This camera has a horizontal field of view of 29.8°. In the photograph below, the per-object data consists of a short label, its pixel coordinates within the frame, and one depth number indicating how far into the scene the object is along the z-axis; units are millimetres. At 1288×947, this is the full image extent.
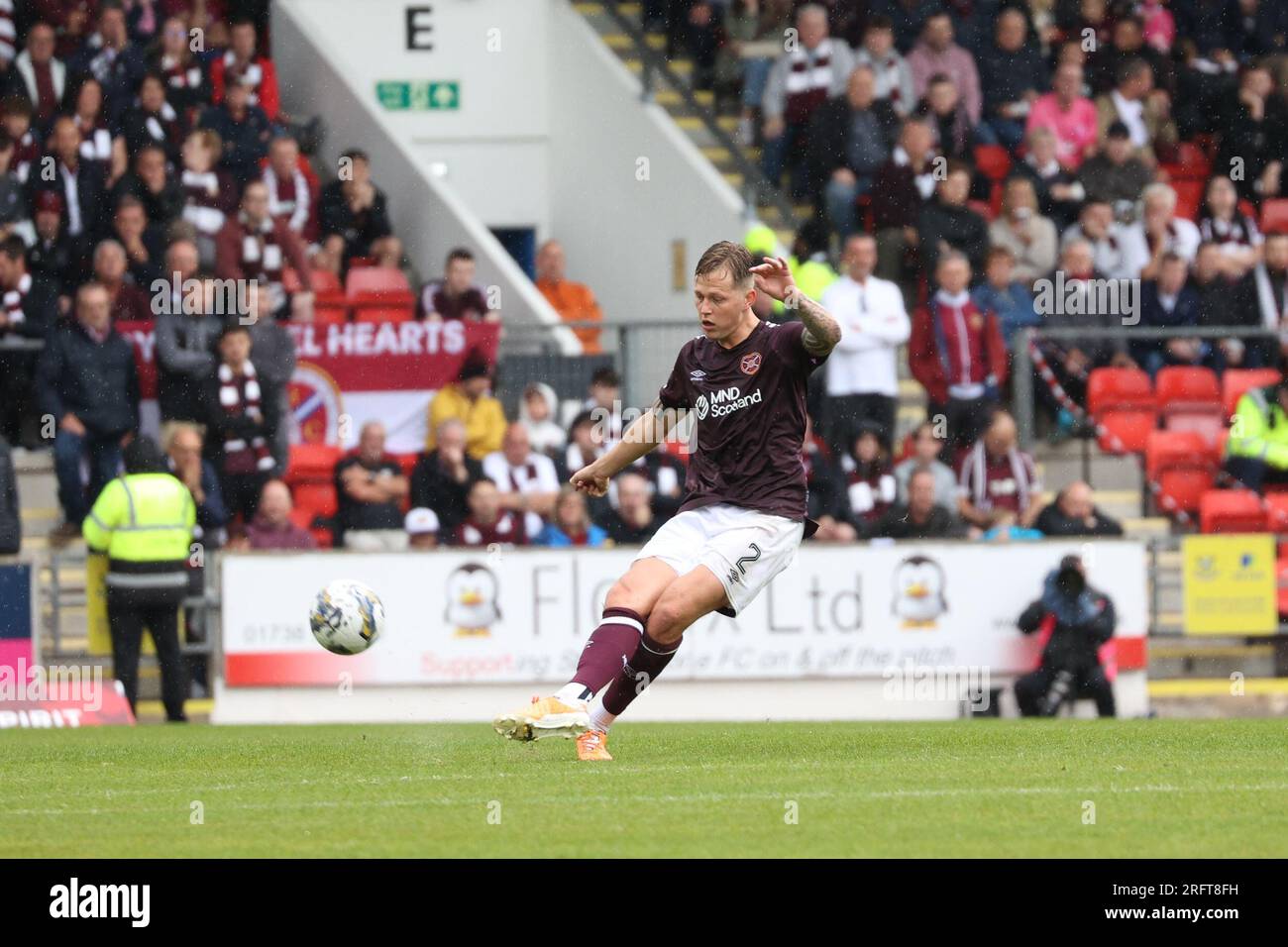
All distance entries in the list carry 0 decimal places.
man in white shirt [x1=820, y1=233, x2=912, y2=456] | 19391
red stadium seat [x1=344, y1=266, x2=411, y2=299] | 21000
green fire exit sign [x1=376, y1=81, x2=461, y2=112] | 24594
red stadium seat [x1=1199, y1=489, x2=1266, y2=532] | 19500
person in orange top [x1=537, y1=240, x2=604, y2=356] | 21969
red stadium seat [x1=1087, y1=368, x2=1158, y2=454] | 20531
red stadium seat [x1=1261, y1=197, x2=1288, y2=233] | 22750
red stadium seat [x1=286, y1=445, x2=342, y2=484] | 19625
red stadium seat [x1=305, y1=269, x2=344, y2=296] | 20938
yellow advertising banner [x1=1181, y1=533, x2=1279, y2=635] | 18562
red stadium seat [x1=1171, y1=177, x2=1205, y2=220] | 23156
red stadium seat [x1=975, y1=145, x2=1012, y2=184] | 22797
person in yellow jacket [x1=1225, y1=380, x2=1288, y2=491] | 19750
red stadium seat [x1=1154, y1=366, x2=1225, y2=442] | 20484
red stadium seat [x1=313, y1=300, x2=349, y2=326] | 20625
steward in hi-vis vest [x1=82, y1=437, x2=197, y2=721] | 17297
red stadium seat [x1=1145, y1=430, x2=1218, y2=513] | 20250
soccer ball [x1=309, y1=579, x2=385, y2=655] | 12016
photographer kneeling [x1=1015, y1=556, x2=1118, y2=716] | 17422
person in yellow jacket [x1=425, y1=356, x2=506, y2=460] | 19547
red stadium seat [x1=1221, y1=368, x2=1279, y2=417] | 20266
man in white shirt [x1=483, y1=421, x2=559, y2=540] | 18953
